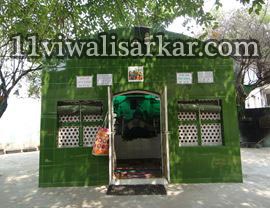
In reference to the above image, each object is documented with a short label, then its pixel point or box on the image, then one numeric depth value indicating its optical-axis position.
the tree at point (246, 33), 9.89
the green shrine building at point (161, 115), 4.81
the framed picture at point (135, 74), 5.04
